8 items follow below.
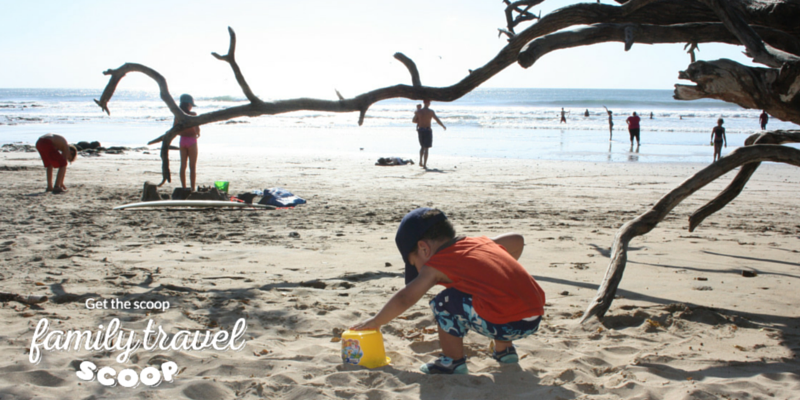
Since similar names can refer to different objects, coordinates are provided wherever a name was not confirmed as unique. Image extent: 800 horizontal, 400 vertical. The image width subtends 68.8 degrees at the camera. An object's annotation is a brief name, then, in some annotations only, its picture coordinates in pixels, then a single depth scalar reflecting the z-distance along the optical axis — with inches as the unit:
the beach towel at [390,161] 580.1
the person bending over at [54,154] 371.9
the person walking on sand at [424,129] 555.8
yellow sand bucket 118.3
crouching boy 113.3
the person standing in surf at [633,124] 770.8
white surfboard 313.0
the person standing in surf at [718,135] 616.7
